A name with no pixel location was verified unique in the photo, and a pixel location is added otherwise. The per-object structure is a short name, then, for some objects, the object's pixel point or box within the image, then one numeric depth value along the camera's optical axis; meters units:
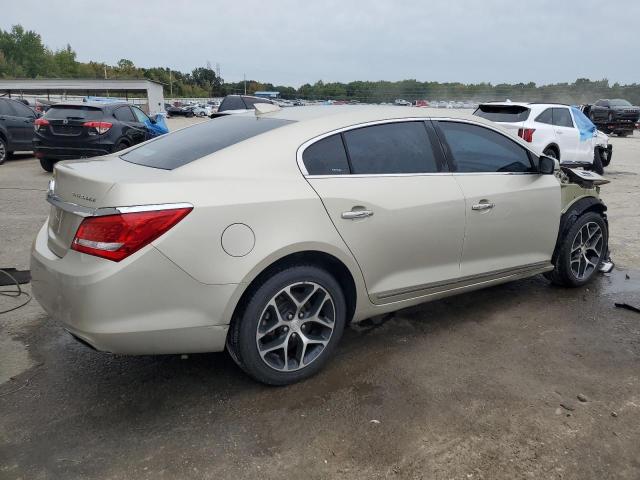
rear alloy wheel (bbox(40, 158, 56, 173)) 10.97
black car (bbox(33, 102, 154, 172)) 10.23
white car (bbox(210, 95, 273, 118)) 14.71
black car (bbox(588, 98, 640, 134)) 26.81
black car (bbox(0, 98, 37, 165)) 12.26
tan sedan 2.51
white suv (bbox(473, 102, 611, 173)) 10.51
